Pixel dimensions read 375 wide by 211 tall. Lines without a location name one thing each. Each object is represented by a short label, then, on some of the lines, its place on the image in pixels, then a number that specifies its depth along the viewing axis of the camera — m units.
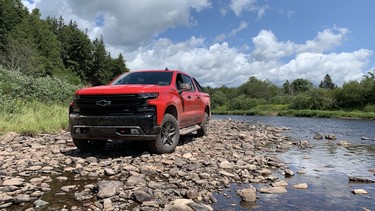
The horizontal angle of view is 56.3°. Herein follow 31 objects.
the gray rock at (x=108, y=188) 5.12
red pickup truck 7.22
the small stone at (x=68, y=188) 5.45
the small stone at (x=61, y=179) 5.97
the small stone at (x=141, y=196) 5.00
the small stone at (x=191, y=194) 5.31
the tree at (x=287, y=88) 122.75
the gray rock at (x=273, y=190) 5.93
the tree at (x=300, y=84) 128.16
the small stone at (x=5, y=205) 4.63
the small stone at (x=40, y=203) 4.73
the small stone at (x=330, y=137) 15.75
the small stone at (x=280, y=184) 6.31
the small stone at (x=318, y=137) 15.80
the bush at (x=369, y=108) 56.85
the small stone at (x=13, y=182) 5.45
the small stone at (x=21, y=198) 4.79
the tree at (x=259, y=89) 105.00
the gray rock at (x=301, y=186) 6.30
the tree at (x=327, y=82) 135.38
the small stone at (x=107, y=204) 4.68
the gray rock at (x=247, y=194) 5.45
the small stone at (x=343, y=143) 13.57
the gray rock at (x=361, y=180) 6.95
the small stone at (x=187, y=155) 7.83
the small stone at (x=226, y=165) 7.22
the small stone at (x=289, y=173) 7.28
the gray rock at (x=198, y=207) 4.75
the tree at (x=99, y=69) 97.00
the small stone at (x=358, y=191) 6.07
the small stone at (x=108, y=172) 6.33
